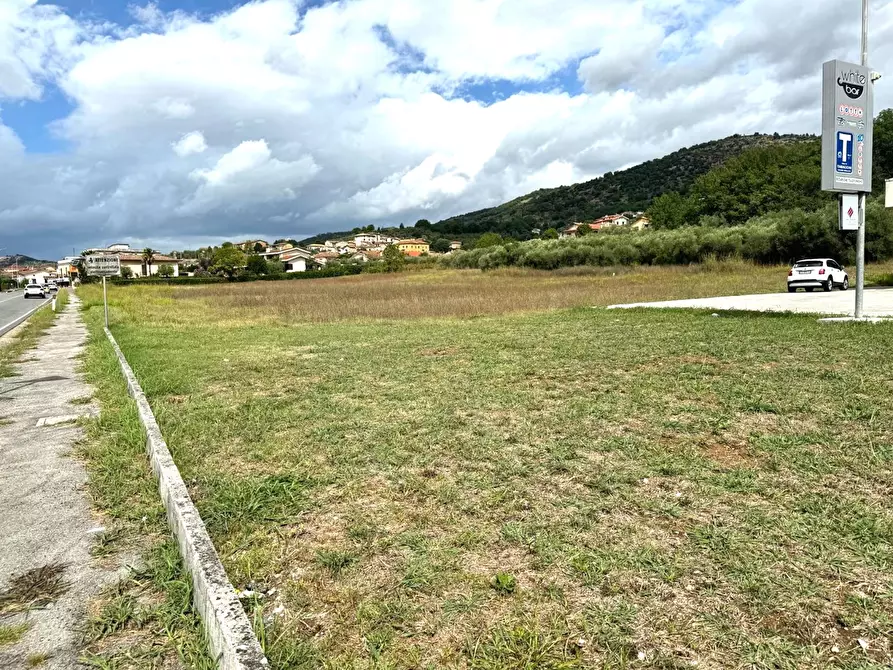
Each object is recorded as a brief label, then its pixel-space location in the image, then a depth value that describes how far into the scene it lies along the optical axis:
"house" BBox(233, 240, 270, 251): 155.12
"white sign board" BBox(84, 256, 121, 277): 18.91
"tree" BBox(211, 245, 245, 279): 88.06
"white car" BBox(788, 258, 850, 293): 25.41
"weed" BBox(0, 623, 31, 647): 2.68
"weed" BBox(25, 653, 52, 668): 2.52
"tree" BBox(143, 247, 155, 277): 133.88
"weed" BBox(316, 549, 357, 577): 3.14
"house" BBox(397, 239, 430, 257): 157.05
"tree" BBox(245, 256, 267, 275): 100.75
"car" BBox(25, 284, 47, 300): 50.09
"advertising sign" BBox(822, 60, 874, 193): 13.16
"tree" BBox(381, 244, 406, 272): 81.12
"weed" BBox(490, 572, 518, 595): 2.85
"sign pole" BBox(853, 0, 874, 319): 13.33
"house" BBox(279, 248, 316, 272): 120.81
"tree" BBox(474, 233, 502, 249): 106.56
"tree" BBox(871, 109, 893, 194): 54.34
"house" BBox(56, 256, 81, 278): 101.14
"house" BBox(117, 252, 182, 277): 134.50
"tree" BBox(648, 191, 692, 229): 79.50
